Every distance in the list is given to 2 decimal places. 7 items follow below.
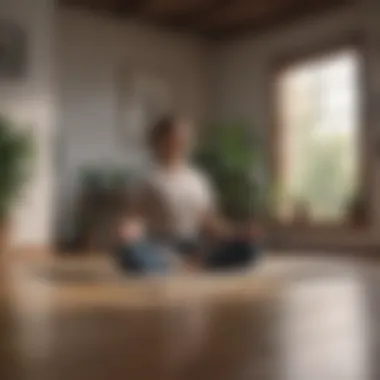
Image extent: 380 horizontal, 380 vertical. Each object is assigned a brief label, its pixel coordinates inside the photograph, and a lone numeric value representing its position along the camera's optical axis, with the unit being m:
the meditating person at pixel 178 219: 2.19
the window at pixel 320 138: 3.94
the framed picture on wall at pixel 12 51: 3.67
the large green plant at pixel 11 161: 3.36
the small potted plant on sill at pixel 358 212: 3.75
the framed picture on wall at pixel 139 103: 4.41
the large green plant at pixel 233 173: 4.22
